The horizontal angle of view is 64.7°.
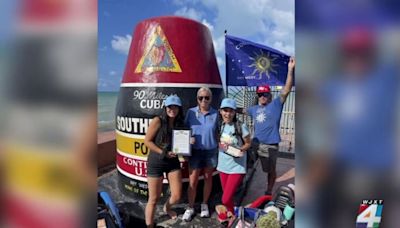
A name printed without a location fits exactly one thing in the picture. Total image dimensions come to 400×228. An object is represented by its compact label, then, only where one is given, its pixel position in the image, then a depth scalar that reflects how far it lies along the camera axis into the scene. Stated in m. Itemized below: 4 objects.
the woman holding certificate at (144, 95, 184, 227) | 2.97
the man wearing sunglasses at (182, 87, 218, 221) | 3.19
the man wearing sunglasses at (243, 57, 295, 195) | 3.56
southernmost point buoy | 3.48
